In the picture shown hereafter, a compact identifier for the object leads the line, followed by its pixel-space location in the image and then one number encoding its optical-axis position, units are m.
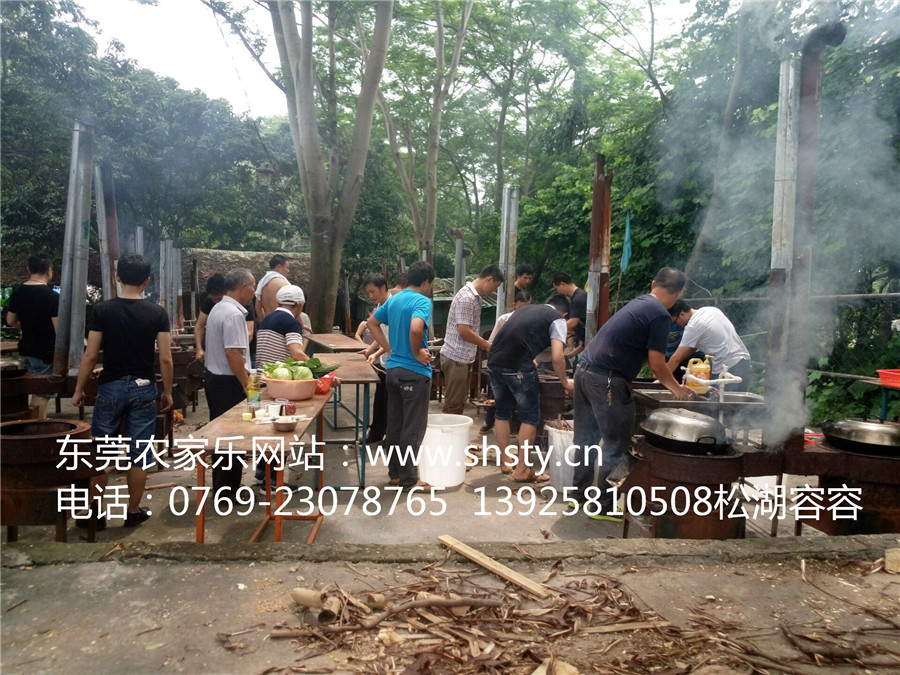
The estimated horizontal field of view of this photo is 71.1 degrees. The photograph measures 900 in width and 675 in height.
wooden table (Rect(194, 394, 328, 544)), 3.81
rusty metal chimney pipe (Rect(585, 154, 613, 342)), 7.27
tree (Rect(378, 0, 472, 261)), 15.90
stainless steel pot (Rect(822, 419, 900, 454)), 4.18
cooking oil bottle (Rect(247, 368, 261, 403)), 4.54
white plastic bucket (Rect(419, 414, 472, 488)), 5.62
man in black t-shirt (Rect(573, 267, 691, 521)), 4.89
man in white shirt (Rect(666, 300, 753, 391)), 6.09
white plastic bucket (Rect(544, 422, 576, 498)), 5.52
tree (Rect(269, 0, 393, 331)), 11.02
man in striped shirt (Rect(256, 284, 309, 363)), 5.52
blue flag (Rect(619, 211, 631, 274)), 8.68
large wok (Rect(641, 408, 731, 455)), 4.07
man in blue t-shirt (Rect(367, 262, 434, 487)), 5.50
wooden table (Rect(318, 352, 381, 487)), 5.45
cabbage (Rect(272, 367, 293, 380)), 4.73
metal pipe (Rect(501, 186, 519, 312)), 9.17
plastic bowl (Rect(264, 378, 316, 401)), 4.66
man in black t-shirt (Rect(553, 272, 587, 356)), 8.64
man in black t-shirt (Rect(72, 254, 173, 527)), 4.49
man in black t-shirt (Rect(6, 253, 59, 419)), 6.38
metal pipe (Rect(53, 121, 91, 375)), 5.99
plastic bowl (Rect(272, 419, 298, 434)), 4.02
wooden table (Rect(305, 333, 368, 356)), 8.48
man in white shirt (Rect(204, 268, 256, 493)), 5.04
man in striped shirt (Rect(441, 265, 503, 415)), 6.48
